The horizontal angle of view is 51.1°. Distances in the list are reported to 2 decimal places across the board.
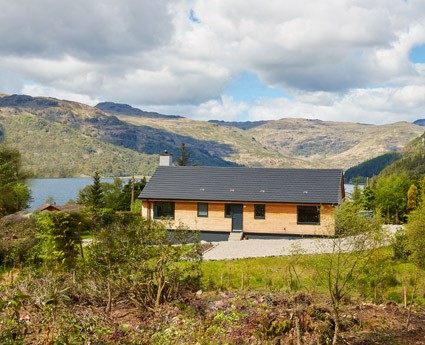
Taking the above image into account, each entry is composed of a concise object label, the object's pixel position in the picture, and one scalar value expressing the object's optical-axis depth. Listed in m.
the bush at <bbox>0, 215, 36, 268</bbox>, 22.23
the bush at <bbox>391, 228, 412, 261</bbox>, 20.49
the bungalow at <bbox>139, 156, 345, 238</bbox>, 31.31
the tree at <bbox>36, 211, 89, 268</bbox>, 19.23
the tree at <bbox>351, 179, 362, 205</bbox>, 42.53
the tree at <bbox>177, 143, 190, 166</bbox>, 73.53
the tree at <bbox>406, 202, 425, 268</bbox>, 14.97
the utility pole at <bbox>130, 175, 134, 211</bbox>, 43.60
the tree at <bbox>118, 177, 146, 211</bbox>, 47.69
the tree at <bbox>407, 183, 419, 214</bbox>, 41.69
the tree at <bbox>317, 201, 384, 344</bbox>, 11.98
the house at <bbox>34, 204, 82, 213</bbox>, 44.90
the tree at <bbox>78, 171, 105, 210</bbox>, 49.79
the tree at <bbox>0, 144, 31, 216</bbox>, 40.44
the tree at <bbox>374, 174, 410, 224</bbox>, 43.31
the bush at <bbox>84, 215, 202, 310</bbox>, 13.21
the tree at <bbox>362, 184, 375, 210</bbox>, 46.76
